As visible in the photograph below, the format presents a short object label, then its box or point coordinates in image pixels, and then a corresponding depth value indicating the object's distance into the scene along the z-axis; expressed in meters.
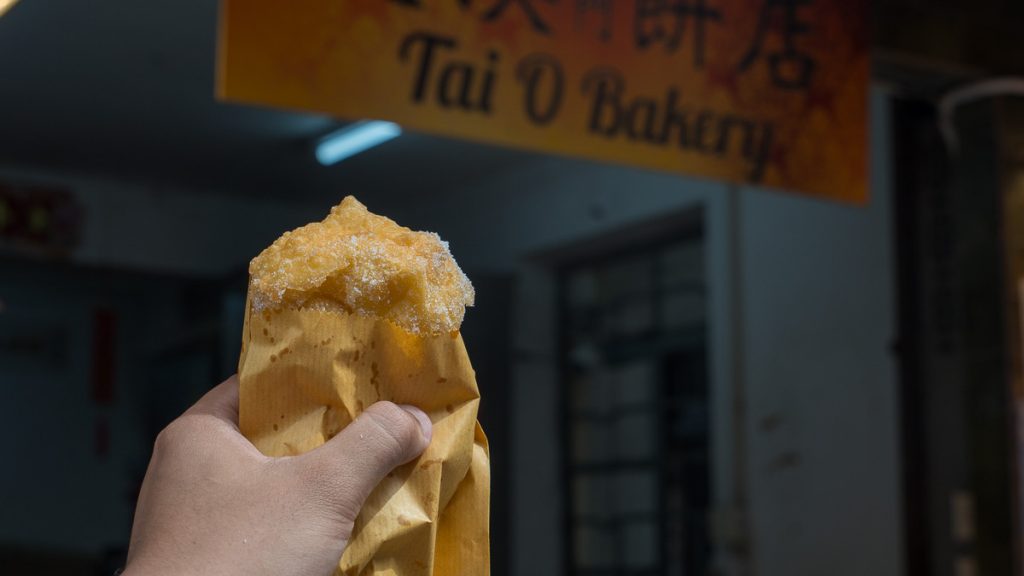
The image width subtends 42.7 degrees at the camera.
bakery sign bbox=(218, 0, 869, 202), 3.13
